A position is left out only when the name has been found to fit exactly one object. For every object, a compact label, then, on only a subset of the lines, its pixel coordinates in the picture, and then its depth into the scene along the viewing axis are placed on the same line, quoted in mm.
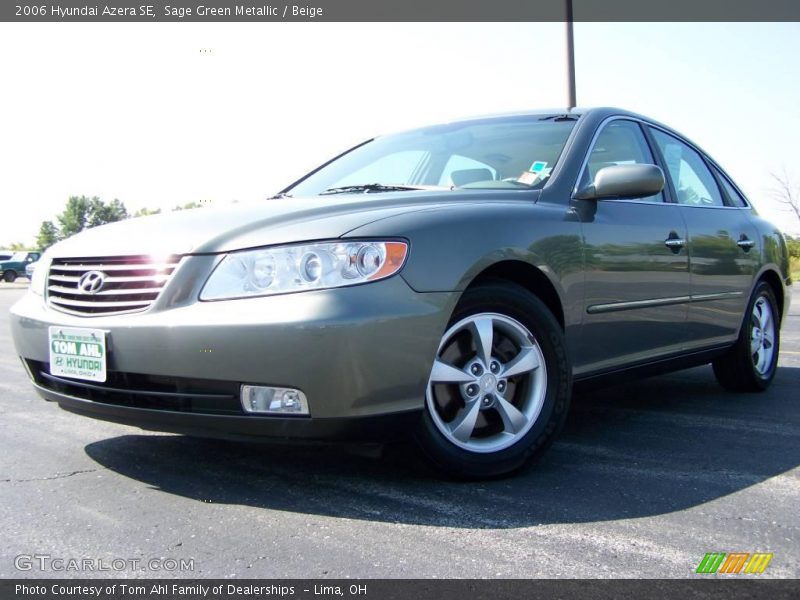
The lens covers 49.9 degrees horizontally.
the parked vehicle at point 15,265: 42812
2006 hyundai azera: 2781
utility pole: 12430
